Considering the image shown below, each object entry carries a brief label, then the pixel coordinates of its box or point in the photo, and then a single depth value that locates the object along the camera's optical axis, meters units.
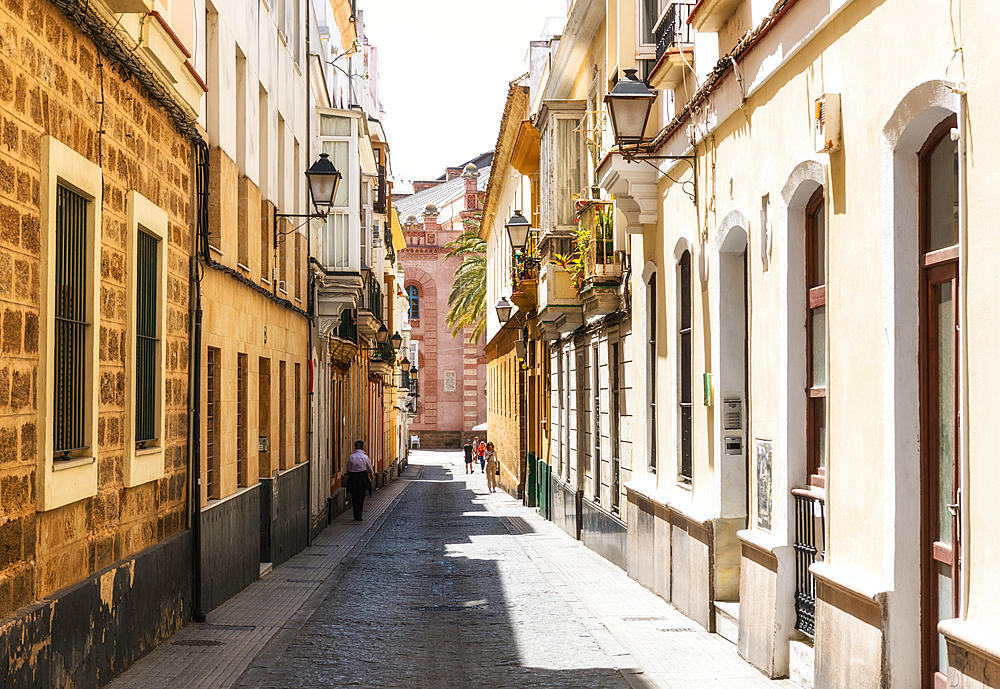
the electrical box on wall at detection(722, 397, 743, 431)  10.62
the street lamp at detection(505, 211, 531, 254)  23.41
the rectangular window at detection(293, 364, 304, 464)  20.12
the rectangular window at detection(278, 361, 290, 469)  18.11
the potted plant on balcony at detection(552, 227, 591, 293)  17.63
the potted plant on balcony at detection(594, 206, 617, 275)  16.45
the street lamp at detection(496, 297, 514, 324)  31.97
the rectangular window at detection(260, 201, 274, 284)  16.20
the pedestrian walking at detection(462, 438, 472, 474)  52.02
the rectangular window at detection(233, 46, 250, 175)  14.61
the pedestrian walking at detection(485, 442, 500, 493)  38.66
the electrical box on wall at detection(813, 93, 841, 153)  7.51
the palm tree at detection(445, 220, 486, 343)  47.94
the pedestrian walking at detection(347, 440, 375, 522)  25.61
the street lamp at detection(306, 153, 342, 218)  16.05
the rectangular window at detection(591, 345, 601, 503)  18.73
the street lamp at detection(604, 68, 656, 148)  11.80
